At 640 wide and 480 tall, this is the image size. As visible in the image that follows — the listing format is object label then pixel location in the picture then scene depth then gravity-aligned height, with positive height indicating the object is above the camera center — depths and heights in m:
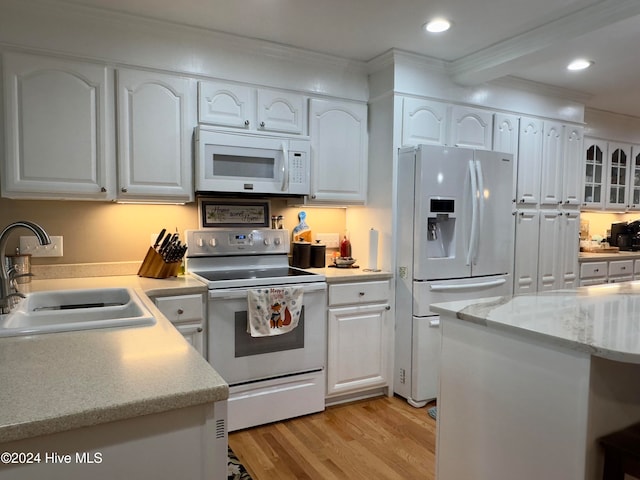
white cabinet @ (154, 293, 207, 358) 2.30 -0.53
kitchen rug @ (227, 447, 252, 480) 2.08 -1.24
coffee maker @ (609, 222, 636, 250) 4.53 -0.15
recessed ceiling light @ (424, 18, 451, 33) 2.45 +1.10
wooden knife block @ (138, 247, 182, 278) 2.58 -0.30
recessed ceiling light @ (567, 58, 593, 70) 2.94 +1.08
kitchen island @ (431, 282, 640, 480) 1.27 -0.53
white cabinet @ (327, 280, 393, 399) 2.81 -0.79
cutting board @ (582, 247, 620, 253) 4.41 -0.29
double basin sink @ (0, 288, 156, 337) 1.37 -0.38
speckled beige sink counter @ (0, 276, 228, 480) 0.82 -0.39
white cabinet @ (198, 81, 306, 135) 2.63 +0.68
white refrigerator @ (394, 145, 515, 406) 2.86 -0.14
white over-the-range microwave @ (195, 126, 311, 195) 2.58 +0.33
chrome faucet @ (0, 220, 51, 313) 1.46 -0.18
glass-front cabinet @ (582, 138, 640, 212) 4.27 +0.46
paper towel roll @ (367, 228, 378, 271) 3.05 -0.22
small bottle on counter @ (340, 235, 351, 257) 3.36 -0.24
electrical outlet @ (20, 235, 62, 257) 2.50 -0.19
